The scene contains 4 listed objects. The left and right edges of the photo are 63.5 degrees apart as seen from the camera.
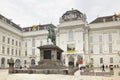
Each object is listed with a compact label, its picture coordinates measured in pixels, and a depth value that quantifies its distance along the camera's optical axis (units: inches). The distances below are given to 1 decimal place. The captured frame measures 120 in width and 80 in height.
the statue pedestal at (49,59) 444.8
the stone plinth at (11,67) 408.0
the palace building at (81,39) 1049.8
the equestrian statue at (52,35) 529.1
